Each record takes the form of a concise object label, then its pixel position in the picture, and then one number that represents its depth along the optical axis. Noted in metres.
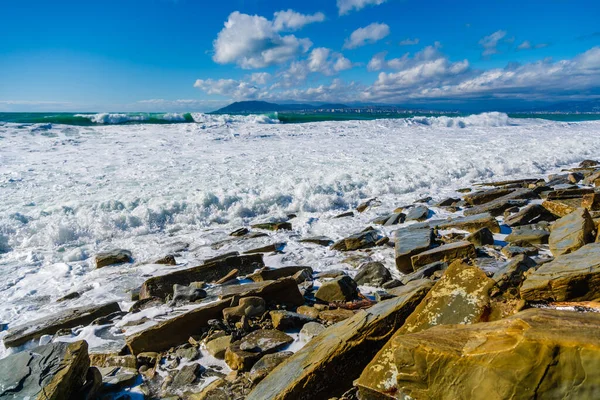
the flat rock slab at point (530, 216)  6.48
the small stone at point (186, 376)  3.07
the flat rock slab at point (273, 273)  5.14
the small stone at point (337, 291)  4.23
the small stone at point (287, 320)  3.60
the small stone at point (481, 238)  5.66
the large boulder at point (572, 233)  4.39
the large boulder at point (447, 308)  2.19
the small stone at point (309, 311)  3.88
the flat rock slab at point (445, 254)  5.05
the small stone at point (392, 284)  4.65
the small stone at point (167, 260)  6.22
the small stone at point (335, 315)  3.68
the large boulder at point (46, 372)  2.58
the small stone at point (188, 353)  3.40
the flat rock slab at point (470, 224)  6.34
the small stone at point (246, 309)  3.79
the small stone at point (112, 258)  6.34
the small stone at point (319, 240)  6.83
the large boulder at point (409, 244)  5.32
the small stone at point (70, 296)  5.20
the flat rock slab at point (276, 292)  4.13
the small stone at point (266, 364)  2.86
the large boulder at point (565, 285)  2.60
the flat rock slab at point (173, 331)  3.55
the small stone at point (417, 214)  7.79
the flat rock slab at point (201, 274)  4.93
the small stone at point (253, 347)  3.06
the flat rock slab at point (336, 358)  2.31
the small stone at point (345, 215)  8.63
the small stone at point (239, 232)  7.67
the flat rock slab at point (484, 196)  8.66
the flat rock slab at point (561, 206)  6.37
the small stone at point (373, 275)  4.89
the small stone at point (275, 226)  7.92
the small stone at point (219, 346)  3.32
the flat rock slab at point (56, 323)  4.10
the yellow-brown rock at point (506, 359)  1.50
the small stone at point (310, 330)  3.37
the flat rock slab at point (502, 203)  7.50
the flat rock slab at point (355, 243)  6.45
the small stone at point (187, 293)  4.57
